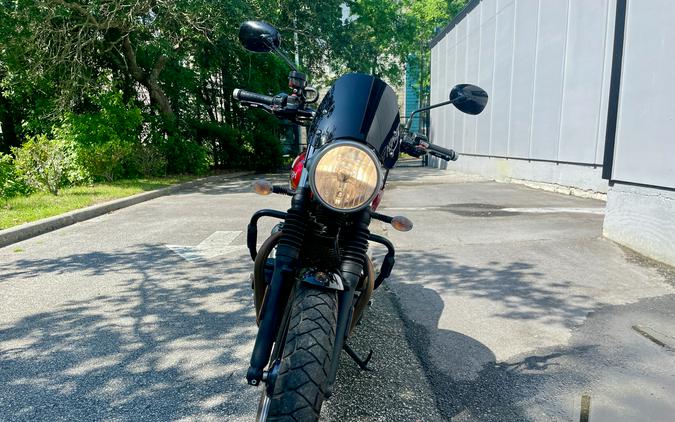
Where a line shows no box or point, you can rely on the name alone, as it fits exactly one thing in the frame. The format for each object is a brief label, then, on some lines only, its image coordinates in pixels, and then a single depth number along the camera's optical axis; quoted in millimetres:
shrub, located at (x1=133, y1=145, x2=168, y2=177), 13797
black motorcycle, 1581
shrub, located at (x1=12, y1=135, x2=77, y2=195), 9516
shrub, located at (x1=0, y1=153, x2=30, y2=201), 8563
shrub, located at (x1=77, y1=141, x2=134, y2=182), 11844
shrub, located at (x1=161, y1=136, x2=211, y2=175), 15344
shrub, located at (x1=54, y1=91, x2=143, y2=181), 11977
